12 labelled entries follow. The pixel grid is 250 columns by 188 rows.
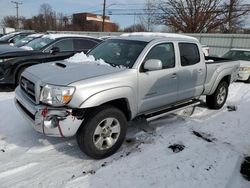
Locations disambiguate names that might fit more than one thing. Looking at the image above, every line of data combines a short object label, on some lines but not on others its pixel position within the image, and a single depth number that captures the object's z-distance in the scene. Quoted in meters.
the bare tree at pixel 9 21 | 55.31
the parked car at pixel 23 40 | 7.55
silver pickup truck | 2.50
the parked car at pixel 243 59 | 7.93
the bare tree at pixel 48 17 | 49.26
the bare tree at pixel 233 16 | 20.42
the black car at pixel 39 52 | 5.18
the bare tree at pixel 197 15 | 19.93
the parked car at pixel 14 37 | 11.60
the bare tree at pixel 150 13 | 22.45
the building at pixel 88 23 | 49.44
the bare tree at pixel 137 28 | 31.50
